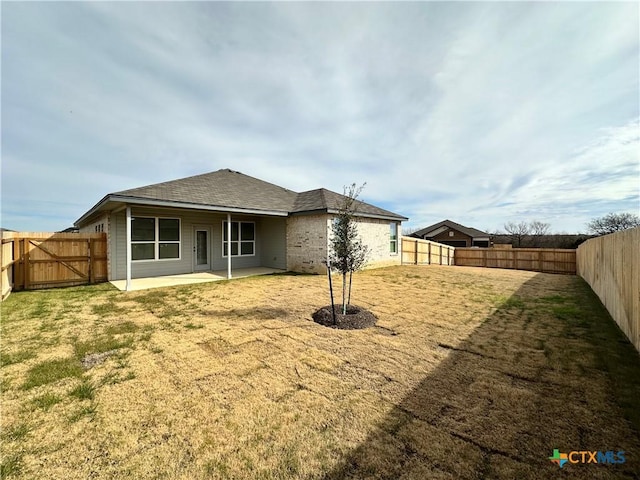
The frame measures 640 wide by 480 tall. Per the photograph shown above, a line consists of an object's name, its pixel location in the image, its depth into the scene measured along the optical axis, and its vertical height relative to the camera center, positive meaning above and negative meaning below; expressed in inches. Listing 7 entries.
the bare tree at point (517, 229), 1586.5 +71.2
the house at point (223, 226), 399.9 +30.4
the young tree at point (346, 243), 228.4 -1.2
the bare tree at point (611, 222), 1129.4 +78.2
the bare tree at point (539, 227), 1596.9 +81.0
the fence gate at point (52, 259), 344.5 -21.7
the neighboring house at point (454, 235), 1165.7 +27.9
